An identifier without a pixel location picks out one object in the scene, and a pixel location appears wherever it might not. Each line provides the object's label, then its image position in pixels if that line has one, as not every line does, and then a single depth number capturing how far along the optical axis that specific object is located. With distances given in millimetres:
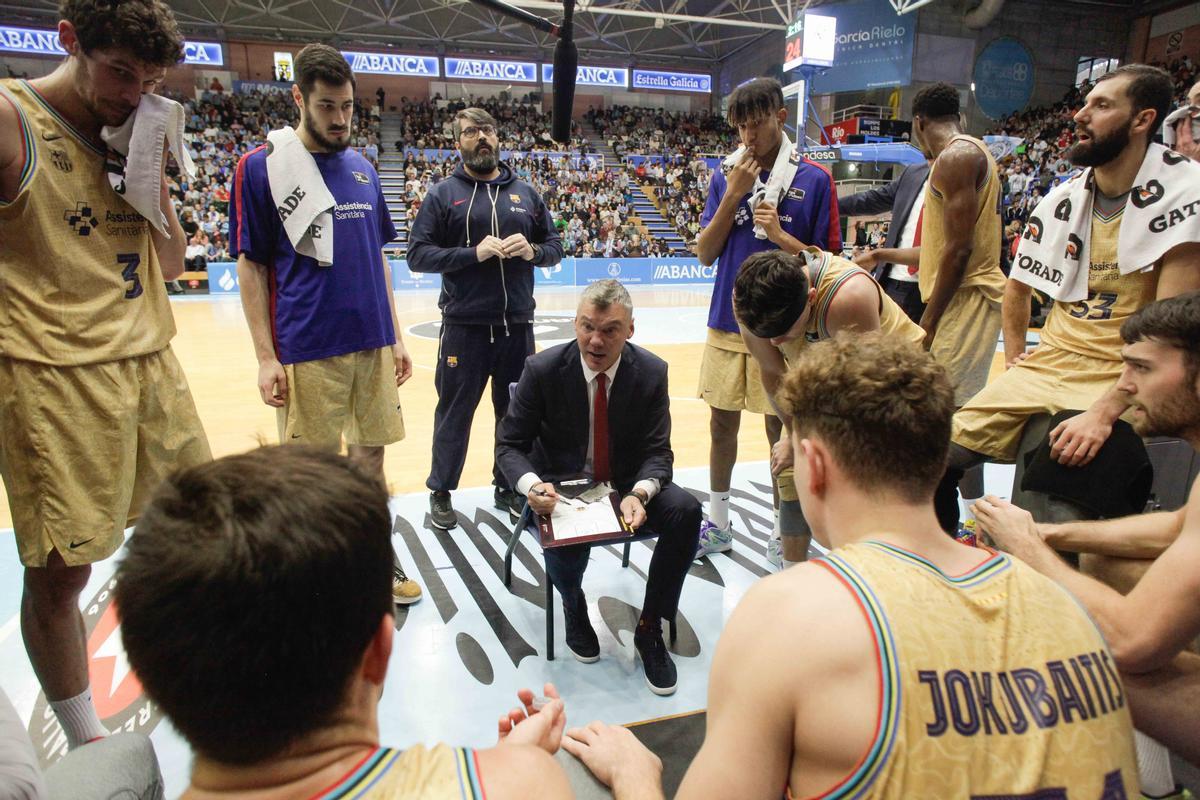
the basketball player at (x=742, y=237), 3035
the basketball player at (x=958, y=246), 2842
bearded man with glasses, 3436
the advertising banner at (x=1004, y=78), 19469
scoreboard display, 15625
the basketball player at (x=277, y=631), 691
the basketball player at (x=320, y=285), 2482
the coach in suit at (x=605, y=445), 2402
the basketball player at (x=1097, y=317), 2100
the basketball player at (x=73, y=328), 1675
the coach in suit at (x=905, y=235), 3562
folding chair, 2447
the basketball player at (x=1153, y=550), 1338
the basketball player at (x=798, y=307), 2223
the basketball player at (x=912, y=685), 880
